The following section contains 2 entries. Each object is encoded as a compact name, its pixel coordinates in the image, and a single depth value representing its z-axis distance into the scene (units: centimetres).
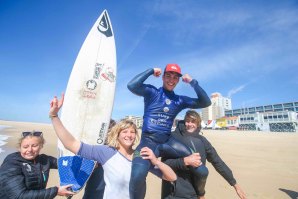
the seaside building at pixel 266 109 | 9556
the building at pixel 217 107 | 15700
